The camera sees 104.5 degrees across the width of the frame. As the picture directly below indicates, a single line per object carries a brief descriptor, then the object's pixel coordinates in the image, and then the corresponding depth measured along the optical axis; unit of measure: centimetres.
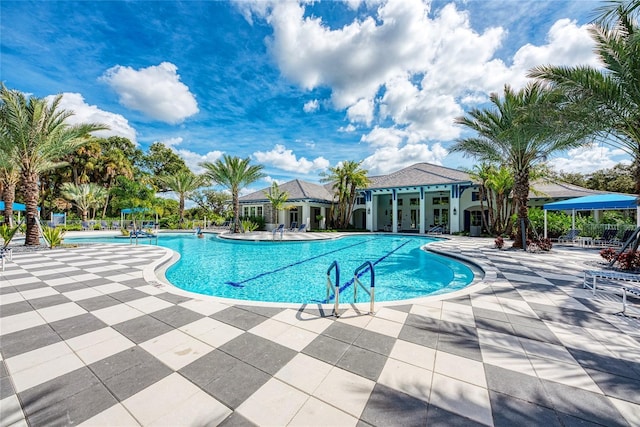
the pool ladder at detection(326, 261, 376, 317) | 392
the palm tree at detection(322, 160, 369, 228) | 2319
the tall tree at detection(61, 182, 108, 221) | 2583
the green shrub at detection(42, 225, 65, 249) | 1174
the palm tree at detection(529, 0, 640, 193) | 679
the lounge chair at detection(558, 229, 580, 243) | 1471
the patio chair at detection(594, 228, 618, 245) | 1323
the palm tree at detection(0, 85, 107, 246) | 1054
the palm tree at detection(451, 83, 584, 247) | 941
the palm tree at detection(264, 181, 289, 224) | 2219
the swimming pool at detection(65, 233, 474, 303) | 673
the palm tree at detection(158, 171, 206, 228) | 2767
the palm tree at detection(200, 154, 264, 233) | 2108
